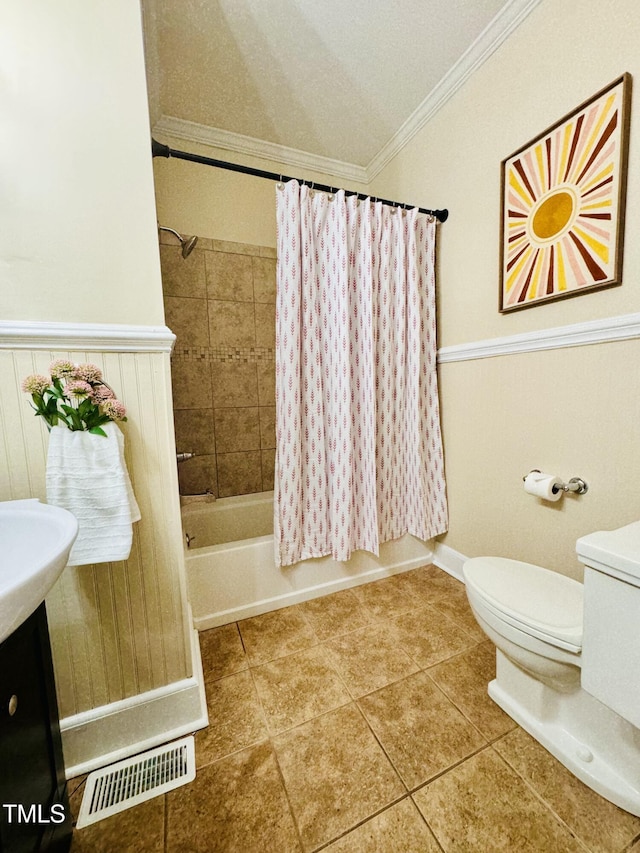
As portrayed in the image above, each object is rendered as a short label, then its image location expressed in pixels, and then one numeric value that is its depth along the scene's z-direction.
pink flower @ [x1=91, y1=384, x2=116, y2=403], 0.83
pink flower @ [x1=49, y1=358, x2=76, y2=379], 0.81
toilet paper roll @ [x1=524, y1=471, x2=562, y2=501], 1.28
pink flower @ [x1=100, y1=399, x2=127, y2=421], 0.83
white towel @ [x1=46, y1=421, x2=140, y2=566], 0.78
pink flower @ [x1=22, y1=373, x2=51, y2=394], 0.79
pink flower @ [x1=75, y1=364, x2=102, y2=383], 0.83
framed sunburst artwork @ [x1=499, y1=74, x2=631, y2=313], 1.10
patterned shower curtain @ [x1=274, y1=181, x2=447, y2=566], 1.52
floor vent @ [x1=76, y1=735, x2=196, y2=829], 0.86
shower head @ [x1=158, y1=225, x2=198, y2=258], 1.58
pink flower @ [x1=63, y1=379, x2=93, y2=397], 0.80
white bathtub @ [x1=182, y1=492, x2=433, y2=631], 1.48
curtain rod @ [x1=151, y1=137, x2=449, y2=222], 1.18
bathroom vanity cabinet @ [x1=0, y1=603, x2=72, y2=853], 0.53
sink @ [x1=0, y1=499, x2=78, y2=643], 0.40
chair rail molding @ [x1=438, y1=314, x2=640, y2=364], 1.11
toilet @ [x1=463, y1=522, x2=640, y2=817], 0.72
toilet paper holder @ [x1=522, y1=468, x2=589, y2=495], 1.24
